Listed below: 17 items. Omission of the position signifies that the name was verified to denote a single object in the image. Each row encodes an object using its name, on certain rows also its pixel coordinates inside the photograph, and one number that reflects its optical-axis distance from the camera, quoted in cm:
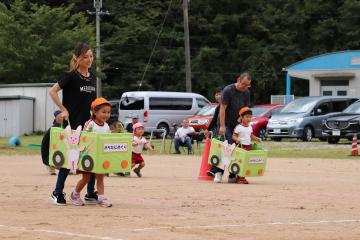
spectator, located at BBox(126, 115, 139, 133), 3168
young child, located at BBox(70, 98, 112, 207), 1034
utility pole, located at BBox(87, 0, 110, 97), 5338
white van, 4078
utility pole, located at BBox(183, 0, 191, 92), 5000
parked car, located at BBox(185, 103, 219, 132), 3703
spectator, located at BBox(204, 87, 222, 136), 1550
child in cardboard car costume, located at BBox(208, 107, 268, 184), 1448
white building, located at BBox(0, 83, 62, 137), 4400
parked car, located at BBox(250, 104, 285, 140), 3612
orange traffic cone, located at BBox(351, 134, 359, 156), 2461
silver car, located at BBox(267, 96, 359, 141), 3388
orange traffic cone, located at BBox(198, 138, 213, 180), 1539
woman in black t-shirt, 1041
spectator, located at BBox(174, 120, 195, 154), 2711
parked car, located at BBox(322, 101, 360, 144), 3058
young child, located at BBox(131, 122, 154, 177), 1684
